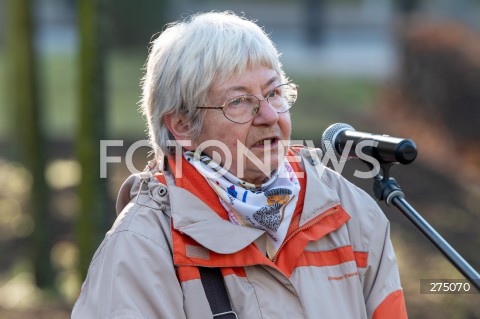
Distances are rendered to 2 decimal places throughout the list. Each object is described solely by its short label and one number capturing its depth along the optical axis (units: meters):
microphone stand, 5.58
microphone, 5.97
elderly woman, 6.00
